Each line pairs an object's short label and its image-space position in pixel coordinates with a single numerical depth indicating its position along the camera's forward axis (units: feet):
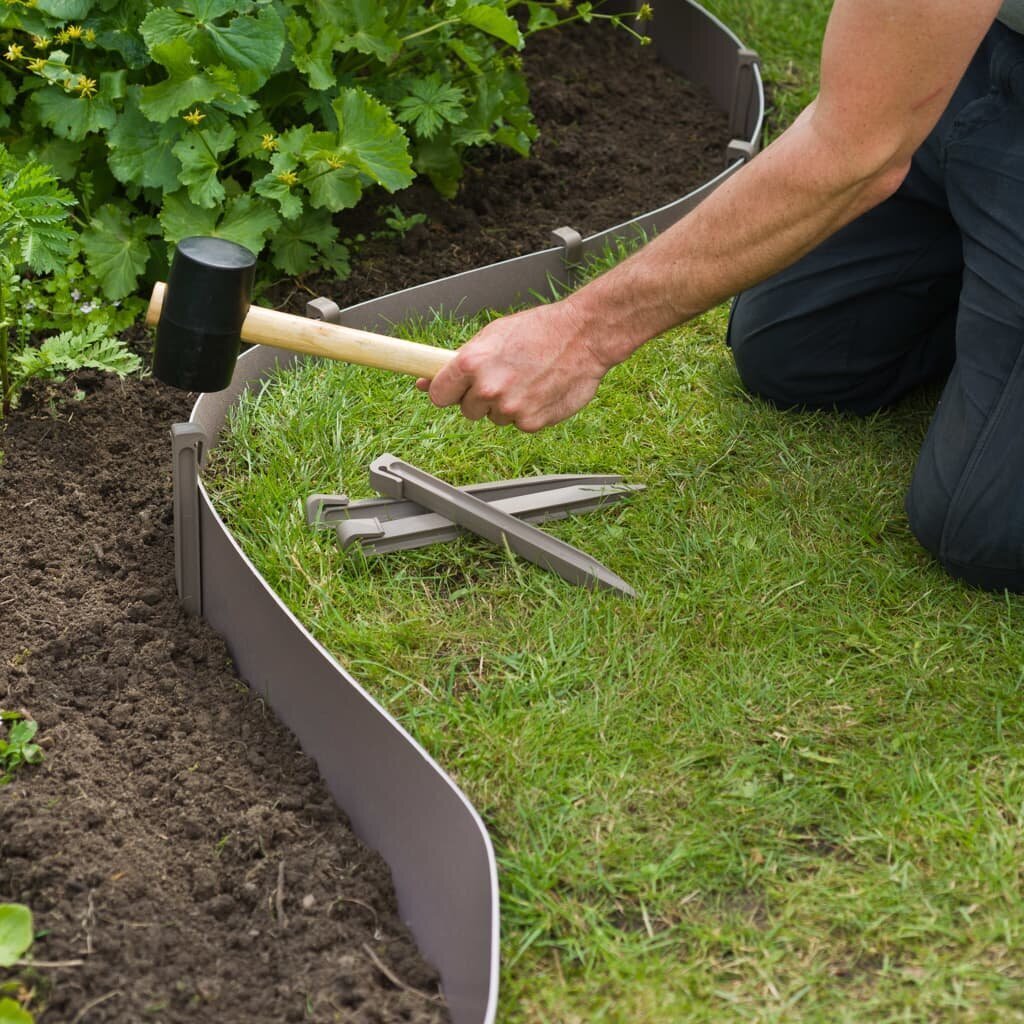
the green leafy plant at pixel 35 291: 8.91
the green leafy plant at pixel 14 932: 7.80
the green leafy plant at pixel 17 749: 8.41
